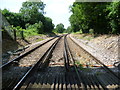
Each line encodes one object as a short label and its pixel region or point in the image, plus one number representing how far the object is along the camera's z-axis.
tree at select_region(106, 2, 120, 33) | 9.91
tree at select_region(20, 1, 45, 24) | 34.25
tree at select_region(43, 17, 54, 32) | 38.45
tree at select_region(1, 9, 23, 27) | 25.22
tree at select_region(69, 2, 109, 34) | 14.09
